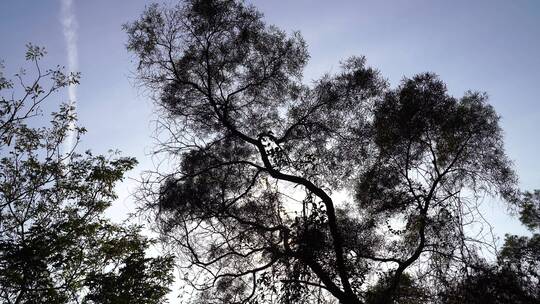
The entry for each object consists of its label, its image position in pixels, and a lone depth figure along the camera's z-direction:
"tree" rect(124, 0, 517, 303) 9.92
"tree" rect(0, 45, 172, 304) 8.60
